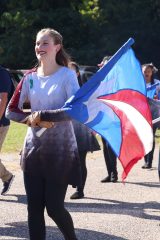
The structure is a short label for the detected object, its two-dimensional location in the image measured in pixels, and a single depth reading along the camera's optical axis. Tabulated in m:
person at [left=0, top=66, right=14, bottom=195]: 8.99
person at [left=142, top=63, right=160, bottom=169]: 12.72
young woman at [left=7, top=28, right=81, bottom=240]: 6.03
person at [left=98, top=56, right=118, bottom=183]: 11.59
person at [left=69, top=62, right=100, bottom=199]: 9.73
